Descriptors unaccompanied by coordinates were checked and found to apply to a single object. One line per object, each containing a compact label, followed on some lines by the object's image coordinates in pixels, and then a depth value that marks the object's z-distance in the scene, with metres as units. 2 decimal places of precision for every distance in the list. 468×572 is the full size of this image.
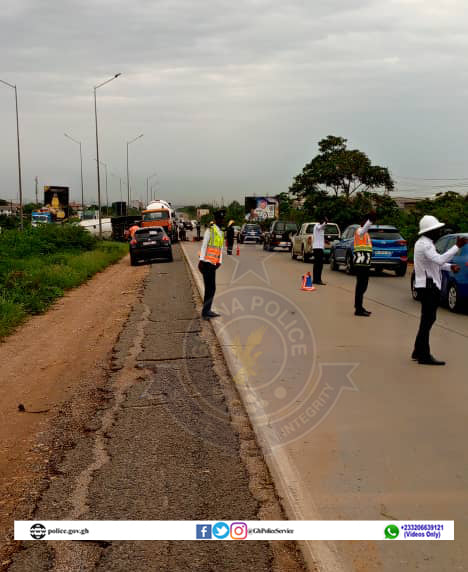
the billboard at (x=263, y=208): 107.94
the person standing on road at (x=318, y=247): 18.58
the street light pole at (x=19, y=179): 38.12
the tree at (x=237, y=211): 139.50
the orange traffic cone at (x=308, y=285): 17.61
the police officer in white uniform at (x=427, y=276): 8.55
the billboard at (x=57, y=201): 80.29
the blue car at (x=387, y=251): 23.77
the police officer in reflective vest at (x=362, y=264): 13.09
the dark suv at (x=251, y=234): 59.16
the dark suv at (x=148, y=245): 31.28
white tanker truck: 50.47
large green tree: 50.88
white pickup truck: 30.33
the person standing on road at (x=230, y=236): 36.40
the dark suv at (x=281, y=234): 40.72
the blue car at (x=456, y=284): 13.63
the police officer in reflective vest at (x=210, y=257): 12.38
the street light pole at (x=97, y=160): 42.63
